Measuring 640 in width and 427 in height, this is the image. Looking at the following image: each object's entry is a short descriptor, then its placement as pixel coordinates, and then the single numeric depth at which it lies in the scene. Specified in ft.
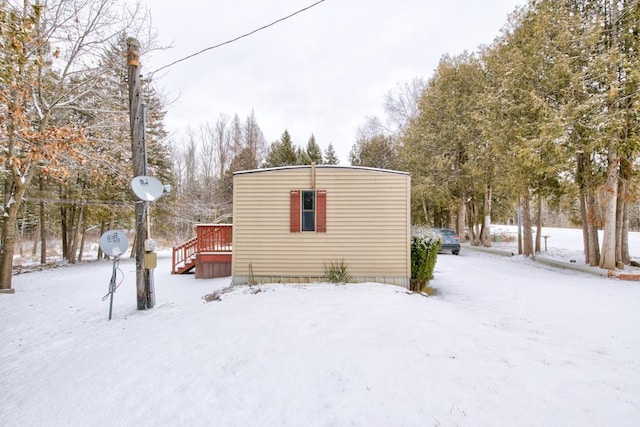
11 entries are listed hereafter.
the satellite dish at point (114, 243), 17.80
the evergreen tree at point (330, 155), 98.63
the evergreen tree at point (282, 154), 83.82
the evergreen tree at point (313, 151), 94.27
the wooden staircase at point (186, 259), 33.68
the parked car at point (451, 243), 47.75
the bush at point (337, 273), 22.89
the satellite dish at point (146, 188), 18.15
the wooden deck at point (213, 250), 30.71
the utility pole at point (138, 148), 19.24
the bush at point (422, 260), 24.02
